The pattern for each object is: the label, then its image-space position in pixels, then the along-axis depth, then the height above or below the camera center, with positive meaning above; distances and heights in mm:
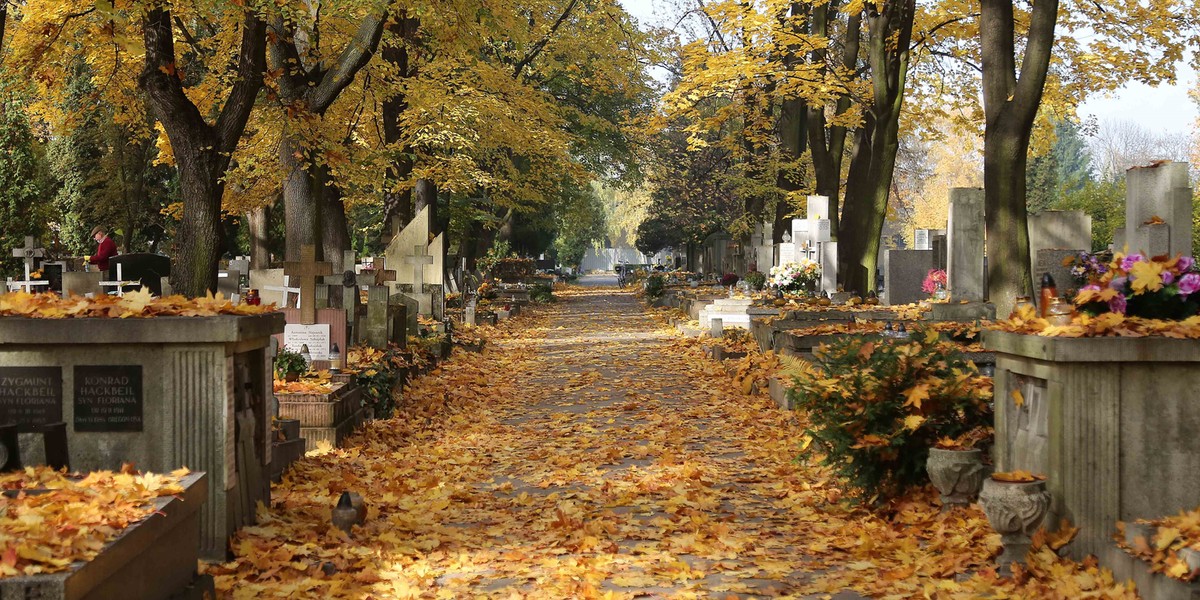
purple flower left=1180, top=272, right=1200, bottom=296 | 6543 -116
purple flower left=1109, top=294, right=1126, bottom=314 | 6566 -214
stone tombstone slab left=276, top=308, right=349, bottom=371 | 13031 -708
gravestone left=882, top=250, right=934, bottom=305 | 26641 -214
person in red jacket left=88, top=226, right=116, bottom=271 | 22052 +287
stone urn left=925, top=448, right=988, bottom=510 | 7402 -1237
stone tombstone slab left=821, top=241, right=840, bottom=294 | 25422 -38
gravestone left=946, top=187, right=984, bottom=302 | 17656 +221
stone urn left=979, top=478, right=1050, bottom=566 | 6246 -1229
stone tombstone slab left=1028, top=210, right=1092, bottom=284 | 18891 +484
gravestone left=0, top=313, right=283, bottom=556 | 6707 -664
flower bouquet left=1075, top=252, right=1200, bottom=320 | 6555 -153
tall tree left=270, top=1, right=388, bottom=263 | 15461 +2189
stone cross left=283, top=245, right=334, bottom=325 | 13195 -83
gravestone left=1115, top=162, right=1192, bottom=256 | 12266 +548
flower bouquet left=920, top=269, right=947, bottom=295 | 23953 -350
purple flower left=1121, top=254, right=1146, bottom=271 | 6781 +10
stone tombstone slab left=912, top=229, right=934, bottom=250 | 34094 +672
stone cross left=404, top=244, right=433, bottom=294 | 22891 +53
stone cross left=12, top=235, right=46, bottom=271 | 24578 +280
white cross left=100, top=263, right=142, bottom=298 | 21422 -269
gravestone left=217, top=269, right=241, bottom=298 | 26419 -334
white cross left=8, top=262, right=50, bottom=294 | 22359 -293
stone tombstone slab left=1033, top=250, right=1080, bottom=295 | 17328 -68
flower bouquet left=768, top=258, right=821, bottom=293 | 24406 -227
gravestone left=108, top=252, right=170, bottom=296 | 23531 -18
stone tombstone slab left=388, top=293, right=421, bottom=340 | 20039 -734
